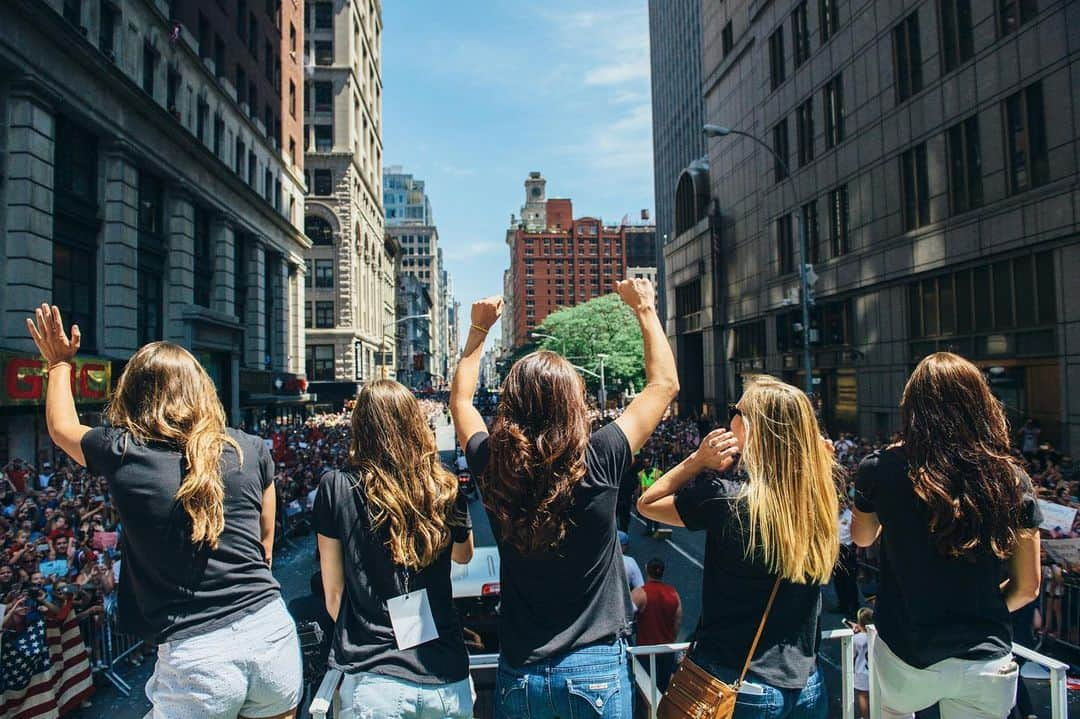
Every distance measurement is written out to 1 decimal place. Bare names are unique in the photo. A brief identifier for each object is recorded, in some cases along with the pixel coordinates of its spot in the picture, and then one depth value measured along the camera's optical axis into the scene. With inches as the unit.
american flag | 268.5
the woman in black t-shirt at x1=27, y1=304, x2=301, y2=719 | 104.0
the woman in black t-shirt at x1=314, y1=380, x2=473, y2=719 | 104.2
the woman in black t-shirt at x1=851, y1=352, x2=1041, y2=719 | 108.8
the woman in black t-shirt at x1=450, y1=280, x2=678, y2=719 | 100.3
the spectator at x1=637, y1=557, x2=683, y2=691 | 252.8
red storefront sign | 673.6
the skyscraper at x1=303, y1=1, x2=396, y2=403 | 2503.7
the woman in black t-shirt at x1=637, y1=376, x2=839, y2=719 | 106.2
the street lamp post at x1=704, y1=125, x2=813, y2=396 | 838.5
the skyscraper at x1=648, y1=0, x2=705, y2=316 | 3014.3
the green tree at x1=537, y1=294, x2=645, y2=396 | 3011.8
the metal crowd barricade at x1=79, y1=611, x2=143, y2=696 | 323.6
